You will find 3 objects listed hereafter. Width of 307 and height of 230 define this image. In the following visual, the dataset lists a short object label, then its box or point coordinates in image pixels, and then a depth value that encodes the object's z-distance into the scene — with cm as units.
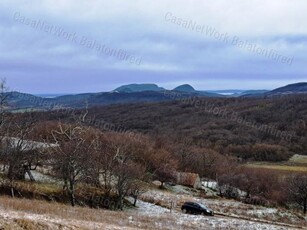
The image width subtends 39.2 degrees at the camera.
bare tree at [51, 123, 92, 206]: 3462
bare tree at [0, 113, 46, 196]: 3872
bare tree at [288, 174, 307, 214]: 5394
